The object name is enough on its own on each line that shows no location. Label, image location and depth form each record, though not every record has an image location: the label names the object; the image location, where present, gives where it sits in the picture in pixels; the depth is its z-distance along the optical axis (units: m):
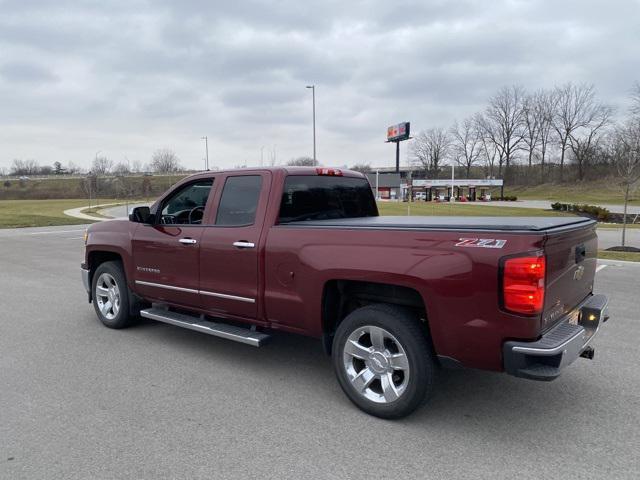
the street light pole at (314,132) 36.84
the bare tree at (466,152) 103.31
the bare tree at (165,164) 112.12
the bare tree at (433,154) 109.56
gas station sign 80.69
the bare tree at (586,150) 86.06
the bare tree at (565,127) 89.69
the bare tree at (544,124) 93.69
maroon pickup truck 2.96
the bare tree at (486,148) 99.75
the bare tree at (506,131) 97.81
